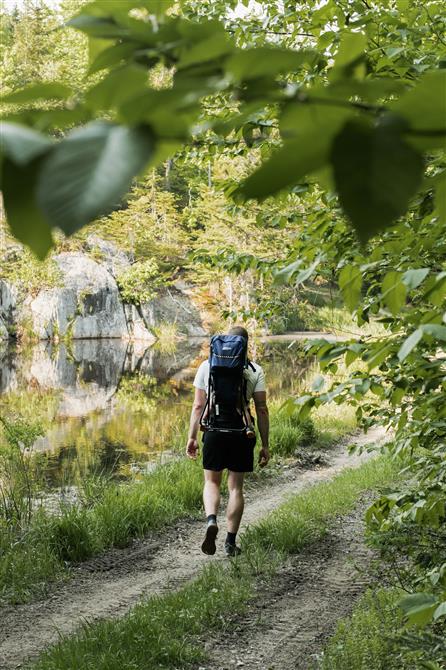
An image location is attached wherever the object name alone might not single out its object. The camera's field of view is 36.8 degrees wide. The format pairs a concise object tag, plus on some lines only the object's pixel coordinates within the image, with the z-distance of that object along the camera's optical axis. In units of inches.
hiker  238.4
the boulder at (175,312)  1553.9
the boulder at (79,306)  1354.6
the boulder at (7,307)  1311.0
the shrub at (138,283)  1490.3
